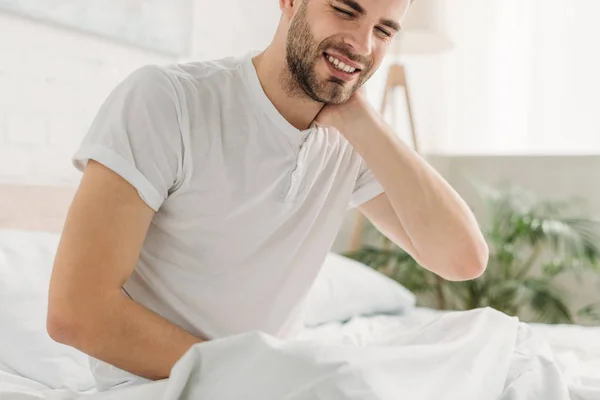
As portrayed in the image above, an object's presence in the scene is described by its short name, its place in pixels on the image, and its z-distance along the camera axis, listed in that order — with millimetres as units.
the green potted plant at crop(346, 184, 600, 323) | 2979
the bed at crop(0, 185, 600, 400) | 829
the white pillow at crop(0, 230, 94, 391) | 1405
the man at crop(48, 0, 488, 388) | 1023
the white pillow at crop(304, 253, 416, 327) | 2145
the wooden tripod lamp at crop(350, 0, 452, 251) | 3012
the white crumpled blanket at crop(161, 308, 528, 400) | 807
